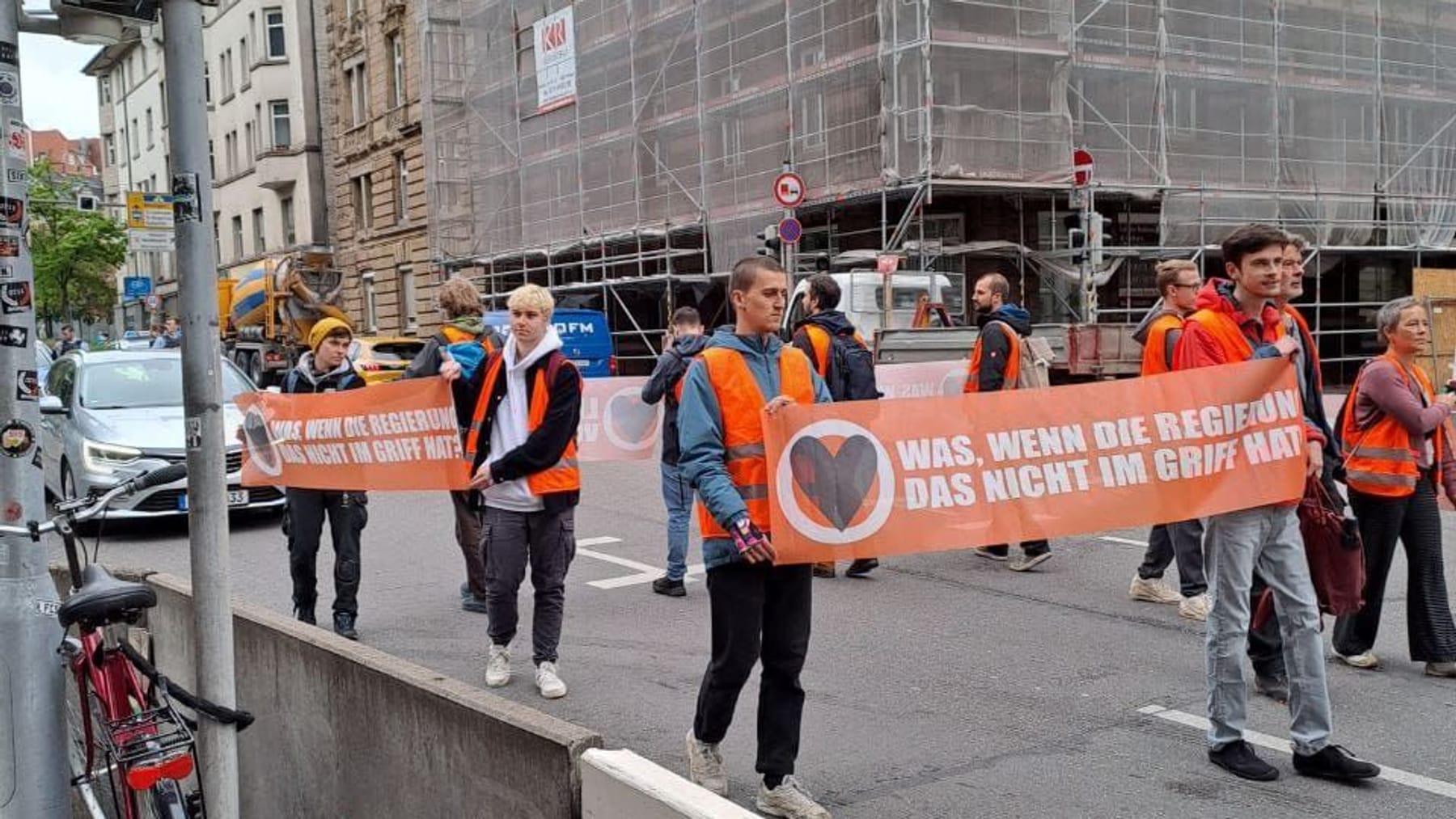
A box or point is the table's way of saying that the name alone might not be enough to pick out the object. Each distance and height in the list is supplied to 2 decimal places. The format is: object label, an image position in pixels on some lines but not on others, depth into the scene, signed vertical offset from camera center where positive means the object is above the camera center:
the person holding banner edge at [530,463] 5.56 -0.48
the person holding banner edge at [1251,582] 4.43 -0.92
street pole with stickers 3.68 -0.65
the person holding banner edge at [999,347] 8.36 -0.04
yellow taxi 20.25 +0.13
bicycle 3.40 -0.95
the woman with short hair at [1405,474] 5.64 -0.68
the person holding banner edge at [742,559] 4.08 -0.64
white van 17.75 +0.70
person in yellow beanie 6.85 -1.00
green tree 45.50 +4.95
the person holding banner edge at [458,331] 6.87 +0.16
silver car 10.48 -0.48
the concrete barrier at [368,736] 3.26 -1.12
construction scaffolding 19.77 +3.67
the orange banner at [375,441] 6.87 -0.45
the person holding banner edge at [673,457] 7.85 -0.68
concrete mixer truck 31.95 +1.52
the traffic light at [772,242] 18.03 +1.59
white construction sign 27.14 +6.62
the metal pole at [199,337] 3.22 +0.09
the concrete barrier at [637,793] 2.62 -0.98
